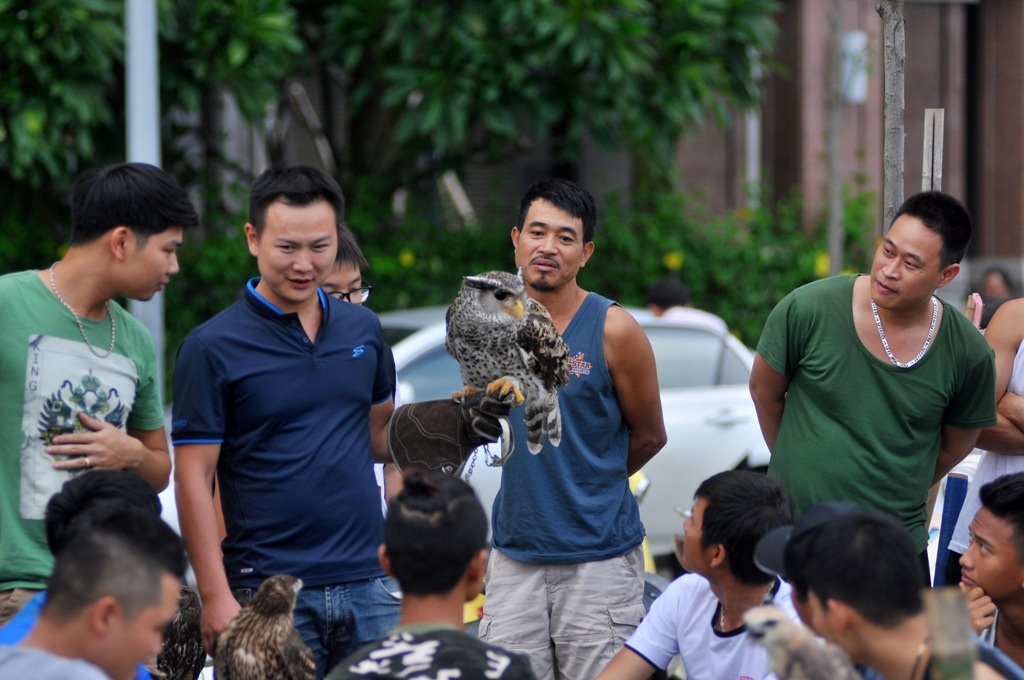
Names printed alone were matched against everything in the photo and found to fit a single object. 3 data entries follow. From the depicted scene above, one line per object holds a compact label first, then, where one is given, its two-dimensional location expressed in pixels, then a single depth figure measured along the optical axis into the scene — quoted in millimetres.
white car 13719
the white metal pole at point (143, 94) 13555
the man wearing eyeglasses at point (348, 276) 8367
